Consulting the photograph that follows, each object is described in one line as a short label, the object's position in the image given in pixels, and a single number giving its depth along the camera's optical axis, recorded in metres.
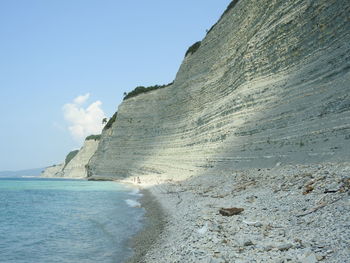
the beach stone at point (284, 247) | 6.14
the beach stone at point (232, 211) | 10.09
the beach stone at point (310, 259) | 5.21
